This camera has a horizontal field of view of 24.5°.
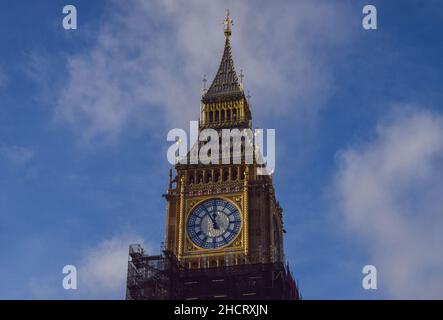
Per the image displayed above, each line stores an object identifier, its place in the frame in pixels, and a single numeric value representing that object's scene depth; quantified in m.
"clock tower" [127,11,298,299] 105.94
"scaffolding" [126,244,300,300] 105.44
